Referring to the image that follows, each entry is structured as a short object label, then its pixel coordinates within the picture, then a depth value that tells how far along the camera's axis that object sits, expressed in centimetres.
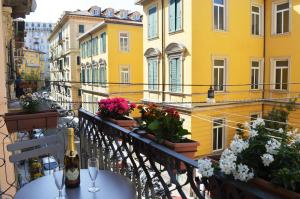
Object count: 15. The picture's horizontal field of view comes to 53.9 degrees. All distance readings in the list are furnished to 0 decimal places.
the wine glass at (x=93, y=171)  190
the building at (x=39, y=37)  9367
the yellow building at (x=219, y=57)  1236
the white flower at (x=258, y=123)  147
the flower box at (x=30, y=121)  367
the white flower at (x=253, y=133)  138
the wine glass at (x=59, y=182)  181
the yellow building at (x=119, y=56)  2080
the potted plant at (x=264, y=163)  110
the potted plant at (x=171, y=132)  214
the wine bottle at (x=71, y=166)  194
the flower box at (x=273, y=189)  106
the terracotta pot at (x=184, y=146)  211
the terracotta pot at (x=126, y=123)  284
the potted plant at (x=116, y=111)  295
